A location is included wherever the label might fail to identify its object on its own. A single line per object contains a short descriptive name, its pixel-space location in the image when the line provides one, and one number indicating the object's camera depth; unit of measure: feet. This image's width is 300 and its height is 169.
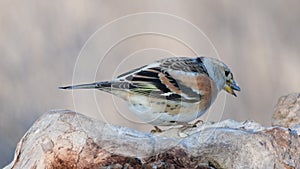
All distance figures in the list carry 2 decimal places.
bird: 16.55
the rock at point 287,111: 17.31
